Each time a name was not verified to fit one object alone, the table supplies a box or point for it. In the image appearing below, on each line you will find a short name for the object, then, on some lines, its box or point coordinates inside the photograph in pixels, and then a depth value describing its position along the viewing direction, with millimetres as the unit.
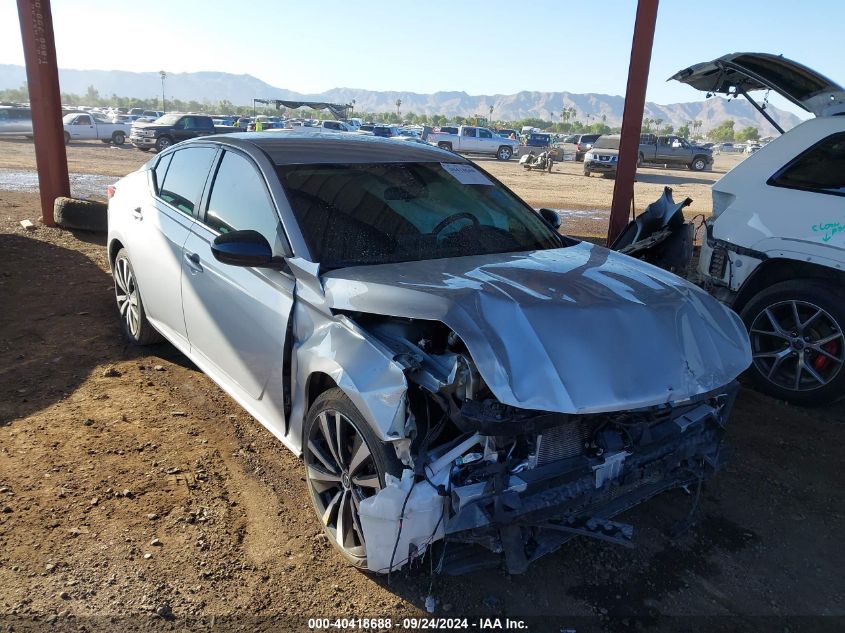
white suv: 4434
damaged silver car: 2426
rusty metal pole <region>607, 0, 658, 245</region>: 7633
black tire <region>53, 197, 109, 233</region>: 8969
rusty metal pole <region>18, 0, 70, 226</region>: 9031
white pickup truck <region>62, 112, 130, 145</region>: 30062
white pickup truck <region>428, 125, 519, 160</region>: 36469
